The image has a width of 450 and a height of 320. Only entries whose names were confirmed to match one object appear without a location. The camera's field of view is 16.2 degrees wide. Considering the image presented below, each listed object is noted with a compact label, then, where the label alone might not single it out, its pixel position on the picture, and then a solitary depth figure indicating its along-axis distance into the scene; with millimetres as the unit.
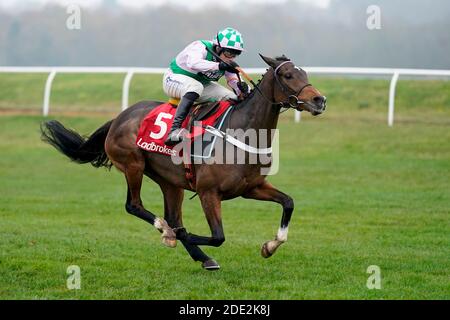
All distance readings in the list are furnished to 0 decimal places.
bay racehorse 13618
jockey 14213
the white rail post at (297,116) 38369
